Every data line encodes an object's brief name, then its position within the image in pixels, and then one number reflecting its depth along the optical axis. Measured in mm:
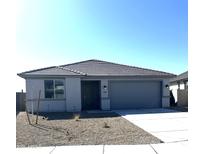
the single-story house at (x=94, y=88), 11636
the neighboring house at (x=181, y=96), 14749
